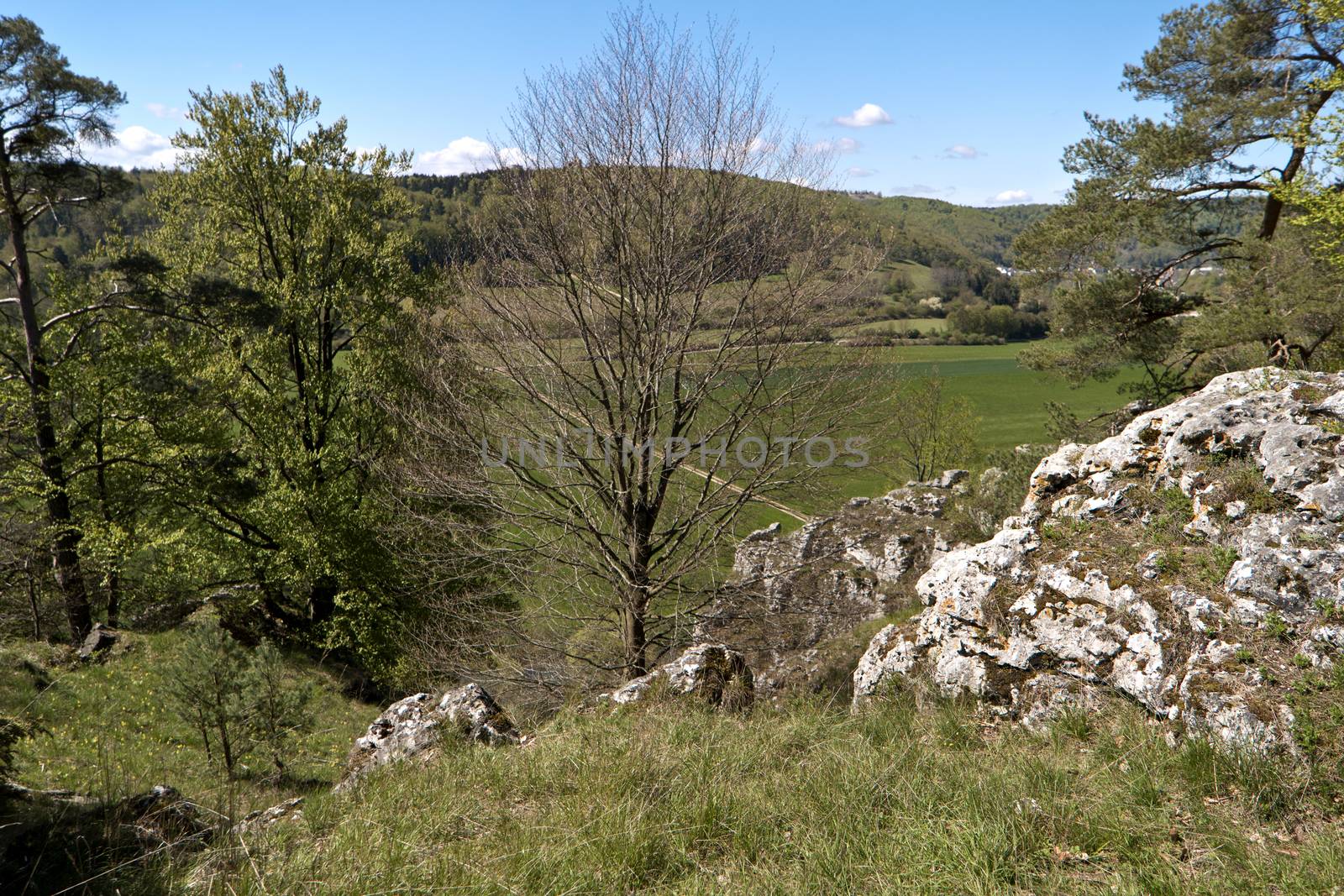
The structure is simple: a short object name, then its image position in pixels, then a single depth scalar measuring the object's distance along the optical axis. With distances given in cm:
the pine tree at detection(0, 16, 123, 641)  1256
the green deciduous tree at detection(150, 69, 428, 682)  1526
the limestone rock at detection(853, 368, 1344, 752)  447
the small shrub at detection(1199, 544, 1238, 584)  507
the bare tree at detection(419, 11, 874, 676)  1059
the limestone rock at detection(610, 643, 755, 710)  702
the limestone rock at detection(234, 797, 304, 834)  419
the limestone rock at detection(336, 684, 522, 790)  640
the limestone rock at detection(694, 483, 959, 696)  1261
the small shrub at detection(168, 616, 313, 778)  773
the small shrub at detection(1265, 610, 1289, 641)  452
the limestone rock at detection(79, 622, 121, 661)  1262
